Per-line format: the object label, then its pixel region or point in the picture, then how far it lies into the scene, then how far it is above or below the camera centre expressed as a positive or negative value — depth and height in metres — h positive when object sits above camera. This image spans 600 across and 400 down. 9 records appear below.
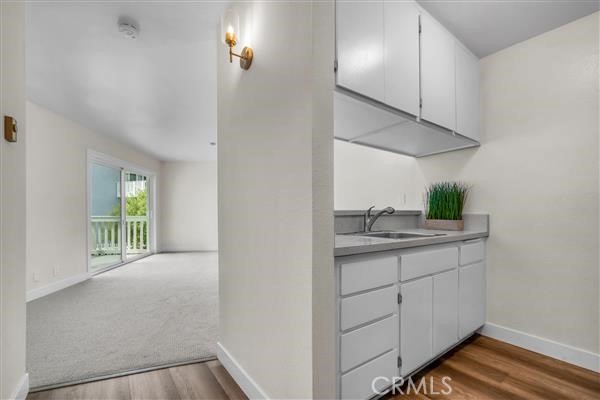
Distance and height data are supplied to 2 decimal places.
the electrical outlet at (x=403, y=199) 2.92 +0.01
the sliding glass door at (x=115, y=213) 4.82 -0.22
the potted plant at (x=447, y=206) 2.50 -0.05
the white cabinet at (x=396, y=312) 1.31 -0.62
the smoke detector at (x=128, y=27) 1.93 +1.22
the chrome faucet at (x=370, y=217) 2.26 -0.14
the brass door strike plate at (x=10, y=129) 1.41 +0.37
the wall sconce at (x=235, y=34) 1.55 +0.99
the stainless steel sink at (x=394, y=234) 2.13 -0.27
